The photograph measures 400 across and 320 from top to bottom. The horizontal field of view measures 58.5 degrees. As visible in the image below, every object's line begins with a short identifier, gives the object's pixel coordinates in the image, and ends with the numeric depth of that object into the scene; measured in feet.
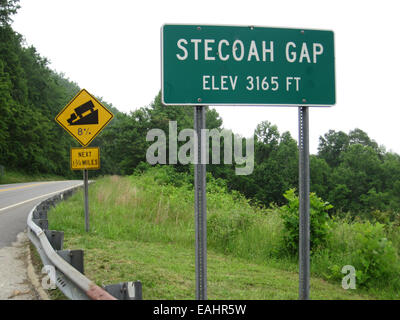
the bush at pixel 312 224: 21.91
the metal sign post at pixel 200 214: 10.26
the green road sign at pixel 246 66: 10.90
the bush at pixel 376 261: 18.03
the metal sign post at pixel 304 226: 11.30
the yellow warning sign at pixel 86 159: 29.76
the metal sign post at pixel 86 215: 28.06
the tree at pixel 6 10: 138.41
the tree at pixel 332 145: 278.05
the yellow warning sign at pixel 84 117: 28.40
